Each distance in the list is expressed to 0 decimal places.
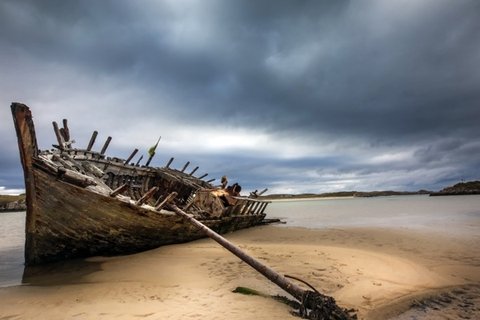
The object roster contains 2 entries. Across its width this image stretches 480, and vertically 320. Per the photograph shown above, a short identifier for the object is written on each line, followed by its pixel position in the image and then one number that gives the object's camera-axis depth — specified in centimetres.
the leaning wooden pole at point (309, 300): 385
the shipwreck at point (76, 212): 655
